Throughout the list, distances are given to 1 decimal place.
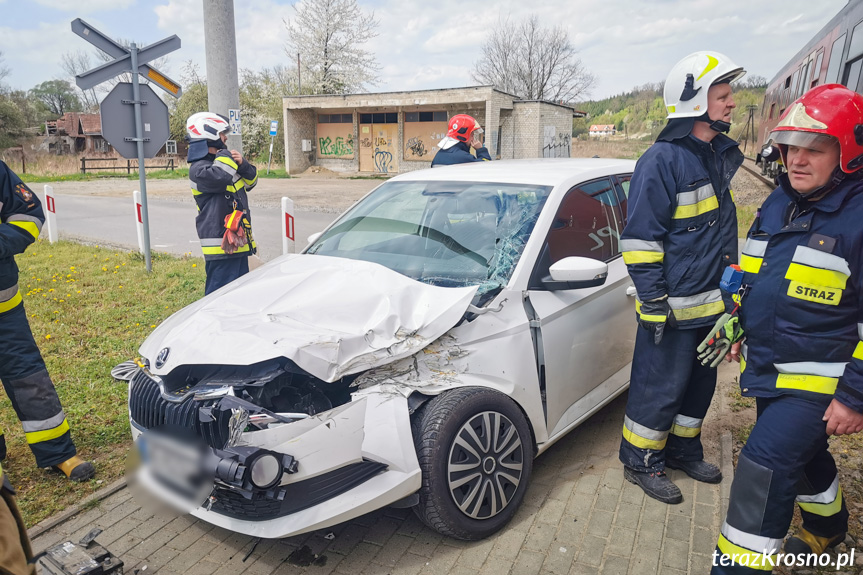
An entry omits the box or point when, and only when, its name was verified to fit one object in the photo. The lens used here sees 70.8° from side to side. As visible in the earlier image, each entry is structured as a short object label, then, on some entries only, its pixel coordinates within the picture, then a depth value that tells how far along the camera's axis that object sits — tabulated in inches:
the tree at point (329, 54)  1605.6
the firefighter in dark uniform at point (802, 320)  84.4
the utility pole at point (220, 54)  249.0
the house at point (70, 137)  2073.1
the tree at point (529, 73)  1852.9
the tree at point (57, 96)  2613.2
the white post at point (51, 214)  433.2
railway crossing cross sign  271.0
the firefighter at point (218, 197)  203.3
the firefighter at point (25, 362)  131.1
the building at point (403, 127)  1066.1
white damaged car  96.3
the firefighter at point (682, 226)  118.6
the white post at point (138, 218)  372.4
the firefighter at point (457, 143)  255.9
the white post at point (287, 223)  293.6
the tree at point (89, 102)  2443.9
